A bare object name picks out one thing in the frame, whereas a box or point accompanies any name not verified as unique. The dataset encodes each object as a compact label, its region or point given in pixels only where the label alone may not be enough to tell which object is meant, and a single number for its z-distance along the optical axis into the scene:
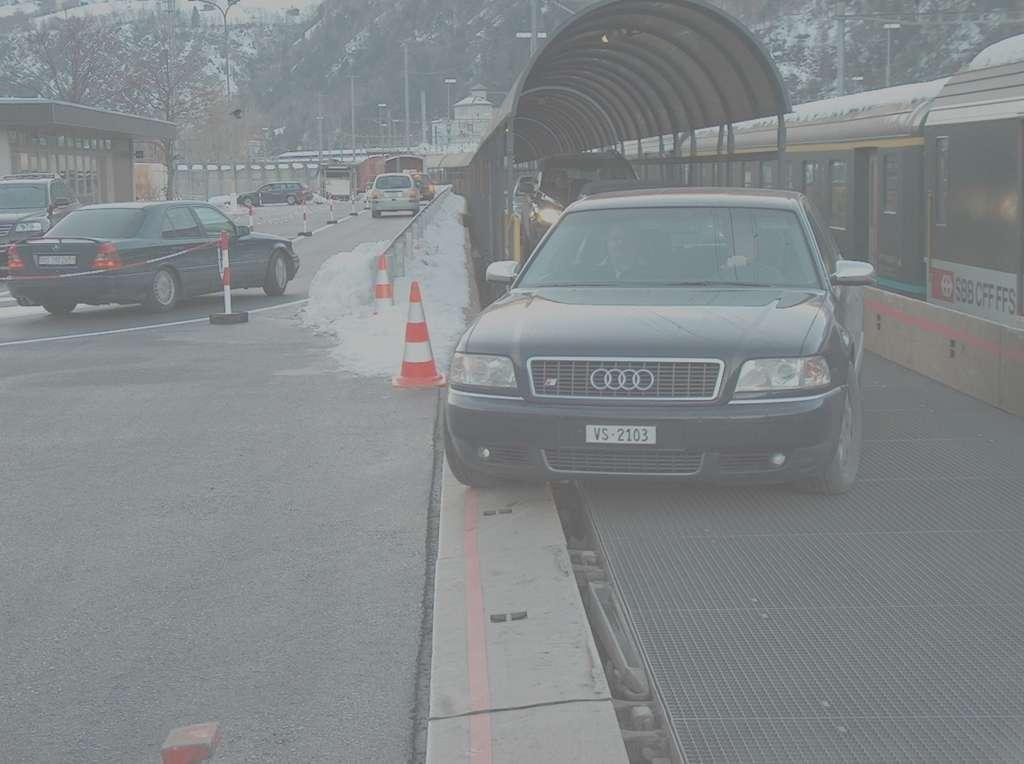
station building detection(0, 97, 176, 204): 47.75
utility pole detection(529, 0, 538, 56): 35.79
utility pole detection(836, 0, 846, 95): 40.91
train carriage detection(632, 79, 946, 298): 16.72
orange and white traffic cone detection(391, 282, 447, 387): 11.62
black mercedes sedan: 17.70
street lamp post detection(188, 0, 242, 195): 49.83
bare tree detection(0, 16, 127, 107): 81.88
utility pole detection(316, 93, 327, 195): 104.16
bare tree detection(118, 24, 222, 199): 80.69
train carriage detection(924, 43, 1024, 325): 13.23
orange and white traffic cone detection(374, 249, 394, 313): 15.94
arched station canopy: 15.49
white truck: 101.62
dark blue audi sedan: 6.77
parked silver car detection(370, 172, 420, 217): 58.88
